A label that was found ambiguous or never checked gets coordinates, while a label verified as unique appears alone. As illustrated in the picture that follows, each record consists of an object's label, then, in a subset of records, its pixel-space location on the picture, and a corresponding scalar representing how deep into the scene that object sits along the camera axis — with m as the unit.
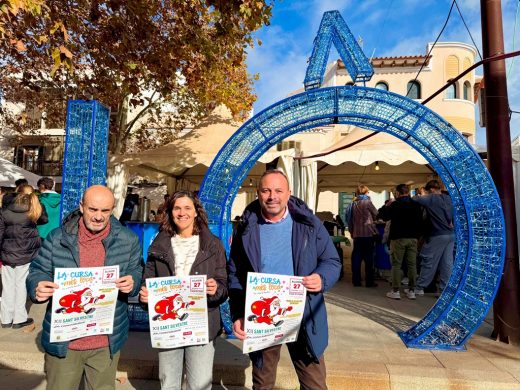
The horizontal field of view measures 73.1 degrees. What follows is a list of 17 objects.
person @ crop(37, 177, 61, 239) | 5.80
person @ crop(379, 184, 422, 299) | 6.11
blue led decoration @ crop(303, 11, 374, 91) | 4.09
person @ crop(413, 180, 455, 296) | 5.85
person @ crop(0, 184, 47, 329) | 4.46
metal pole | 4.05
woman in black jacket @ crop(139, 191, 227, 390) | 2.29
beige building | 21.09
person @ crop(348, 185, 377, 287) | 6.96
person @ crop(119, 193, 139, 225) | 9.02
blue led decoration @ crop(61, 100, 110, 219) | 4.22
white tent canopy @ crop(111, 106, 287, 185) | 8.53
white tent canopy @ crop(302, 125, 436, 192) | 7.66
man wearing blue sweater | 2.27
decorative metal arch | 3.66
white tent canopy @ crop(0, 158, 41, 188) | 10.12
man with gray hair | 2.12
